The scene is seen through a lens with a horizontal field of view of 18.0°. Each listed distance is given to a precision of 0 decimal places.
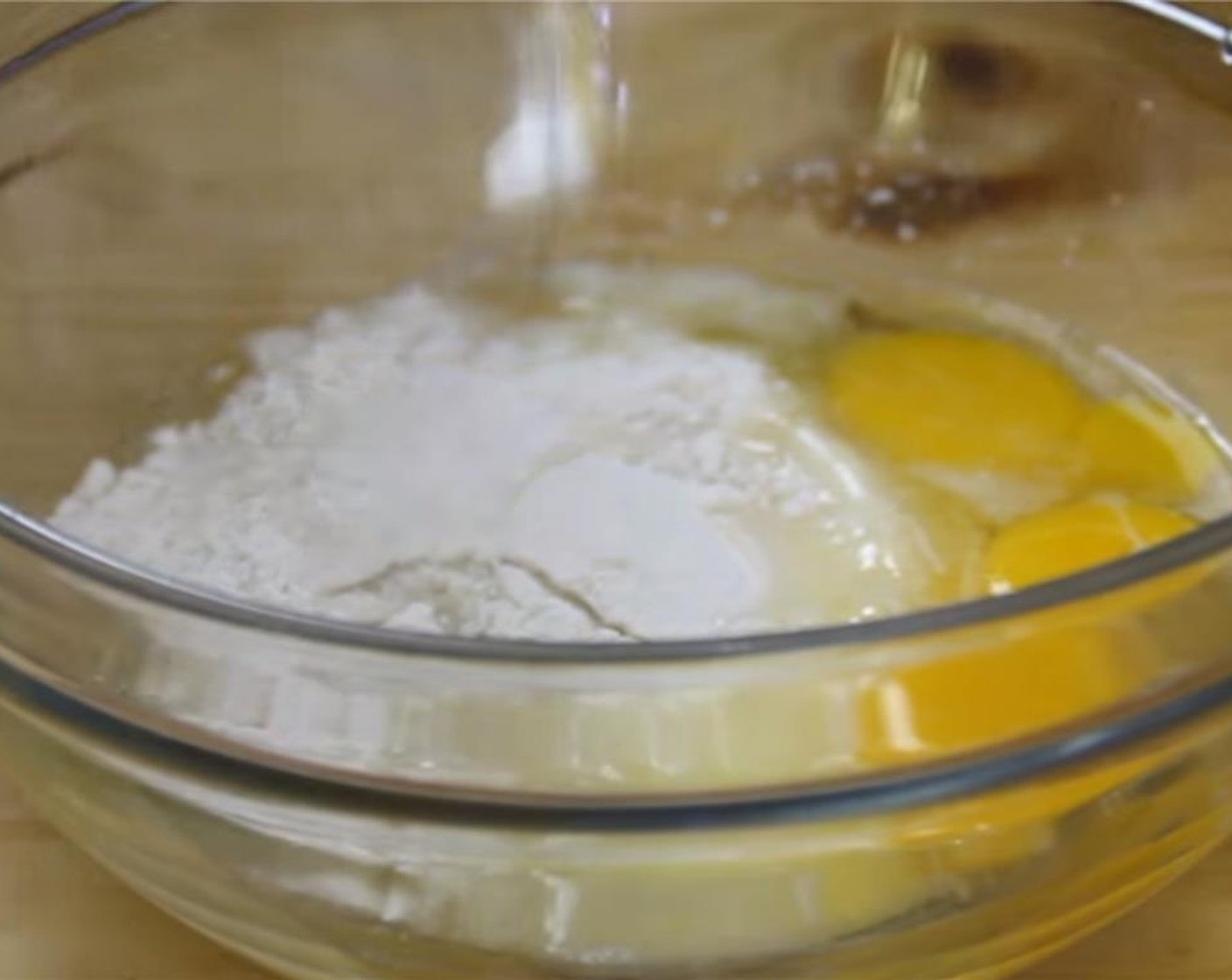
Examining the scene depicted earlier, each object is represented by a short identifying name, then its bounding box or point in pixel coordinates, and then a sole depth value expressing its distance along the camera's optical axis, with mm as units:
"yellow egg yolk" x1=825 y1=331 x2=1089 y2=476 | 631
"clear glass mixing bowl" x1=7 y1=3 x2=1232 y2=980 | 496
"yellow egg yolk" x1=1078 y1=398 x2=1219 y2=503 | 625
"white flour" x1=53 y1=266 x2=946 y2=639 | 592
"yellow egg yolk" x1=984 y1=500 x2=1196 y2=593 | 601
